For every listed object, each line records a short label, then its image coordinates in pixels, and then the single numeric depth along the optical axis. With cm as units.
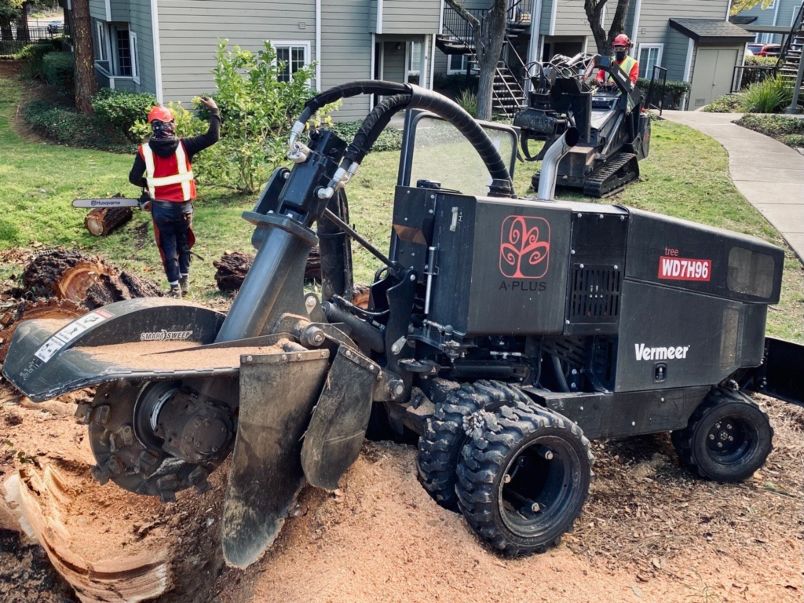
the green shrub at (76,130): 1808
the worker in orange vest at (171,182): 830
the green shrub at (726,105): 2350
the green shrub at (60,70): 2253
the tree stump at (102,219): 1104
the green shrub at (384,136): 1752
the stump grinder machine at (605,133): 1080
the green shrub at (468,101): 2133
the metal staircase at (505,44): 2333
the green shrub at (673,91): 2609
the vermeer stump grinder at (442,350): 365
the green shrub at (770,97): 2130
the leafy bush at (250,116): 1202
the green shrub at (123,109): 1759
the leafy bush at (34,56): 2648
